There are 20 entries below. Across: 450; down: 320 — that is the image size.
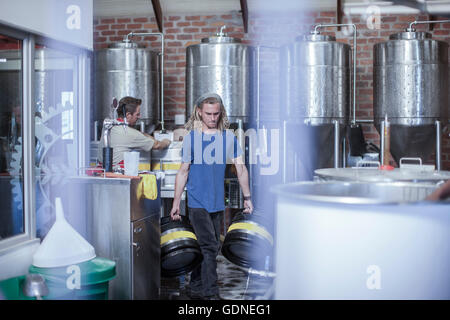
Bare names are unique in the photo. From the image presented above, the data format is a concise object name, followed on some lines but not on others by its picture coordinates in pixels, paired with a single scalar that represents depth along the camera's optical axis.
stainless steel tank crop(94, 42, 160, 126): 5.29
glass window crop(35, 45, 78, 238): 3.50
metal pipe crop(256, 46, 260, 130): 5.21
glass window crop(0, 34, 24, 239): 3.27
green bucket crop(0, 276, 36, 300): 2.57
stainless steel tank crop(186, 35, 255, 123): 5.08
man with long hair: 3.71
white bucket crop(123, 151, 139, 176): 3.41
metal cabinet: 3.26
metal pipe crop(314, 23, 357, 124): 5.23
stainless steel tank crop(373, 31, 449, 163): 4.88
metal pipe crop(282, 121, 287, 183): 5.05
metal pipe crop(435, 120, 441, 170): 4.88
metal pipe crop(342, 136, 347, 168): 5.10
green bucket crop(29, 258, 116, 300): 2.72
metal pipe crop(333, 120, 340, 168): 4.93
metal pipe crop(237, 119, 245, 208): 5.00
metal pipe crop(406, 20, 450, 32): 5.01
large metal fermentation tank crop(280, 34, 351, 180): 4.96
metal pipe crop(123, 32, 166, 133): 5.43
